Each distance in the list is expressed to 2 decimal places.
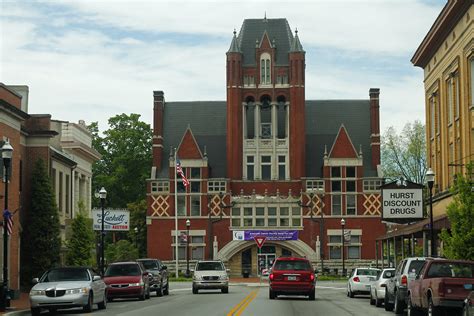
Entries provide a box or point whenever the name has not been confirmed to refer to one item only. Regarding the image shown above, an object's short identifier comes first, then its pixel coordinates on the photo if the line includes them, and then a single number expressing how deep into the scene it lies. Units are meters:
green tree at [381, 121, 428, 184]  92.00
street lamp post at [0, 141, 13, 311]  29.70
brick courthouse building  89.69
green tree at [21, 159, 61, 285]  46.22
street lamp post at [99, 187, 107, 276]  44.12
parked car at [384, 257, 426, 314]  27.14
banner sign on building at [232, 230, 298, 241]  88.12
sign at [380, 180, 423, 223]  49.53
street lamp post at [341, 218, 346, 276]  79.75
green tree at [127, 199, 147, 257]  99.75
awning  40.28
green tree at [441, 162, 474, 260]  33.66
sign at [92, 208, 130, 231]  64.88
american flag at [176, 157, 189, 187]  79.44
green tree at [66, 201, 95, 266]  51.47
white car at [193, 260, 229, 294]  46.50
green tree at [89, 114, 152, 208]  107.56
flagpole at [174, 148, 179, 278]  82.91
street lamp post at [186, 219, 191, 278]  81.11
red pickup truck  22.09
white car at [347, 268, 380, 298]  42.62
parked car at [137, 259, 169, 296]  43.00
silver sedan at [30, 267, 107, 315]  28.19
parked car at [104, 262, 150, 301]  37.56
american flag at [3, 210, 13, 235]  31.12
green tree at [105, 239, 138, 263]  87.81
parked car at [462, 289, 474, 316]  18.41
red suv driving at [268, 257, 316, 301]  37.06
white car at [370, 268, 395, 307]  33.31
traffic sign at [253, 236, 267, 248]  64.50
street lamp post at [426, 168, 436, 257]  37.25
